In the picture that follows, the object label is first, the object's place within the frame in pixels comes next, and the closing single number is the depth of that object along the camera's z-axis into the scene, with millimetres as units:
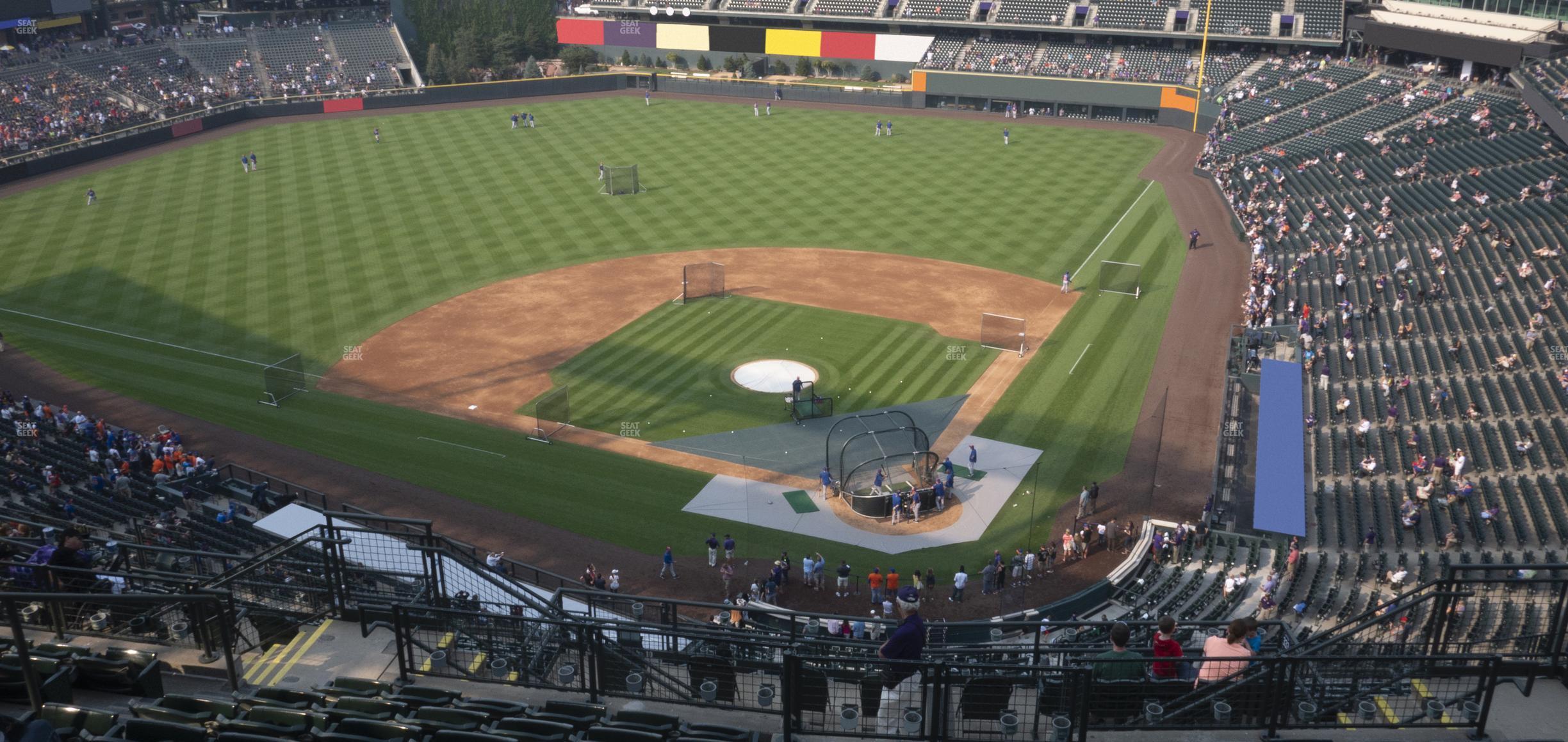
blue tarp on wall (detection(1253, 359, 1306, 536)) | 26859
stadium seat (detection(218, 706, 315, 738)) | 10492
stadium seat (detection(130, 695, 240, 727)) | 10820
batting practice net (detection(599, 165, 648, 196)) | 58062
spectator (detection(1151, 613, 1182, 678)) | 11867
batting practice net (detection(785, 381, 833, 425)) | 34656
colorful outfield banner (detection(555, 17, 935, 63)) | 85875
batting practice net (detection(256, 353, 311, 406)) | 35781
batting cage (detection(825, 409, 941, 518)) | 30516
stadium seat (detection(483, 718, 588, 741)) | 10648
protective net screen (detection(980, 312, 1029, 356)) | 39938
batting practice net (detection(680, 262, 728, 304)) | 44594
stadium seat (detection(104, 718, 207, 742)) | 10312
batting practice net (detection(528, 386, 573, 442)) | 33969
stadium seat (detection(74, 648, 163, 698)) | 11844
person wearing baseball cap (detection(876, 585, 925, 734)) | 11695
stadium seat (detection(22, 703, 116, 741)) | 10531
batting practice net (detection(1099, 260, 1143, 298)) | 44656
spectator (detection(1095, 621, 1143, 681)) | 11852
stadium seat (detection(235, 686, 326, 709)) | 11406
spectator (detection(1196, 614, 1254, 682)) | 11695
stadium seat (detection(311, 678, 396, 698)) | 11992
